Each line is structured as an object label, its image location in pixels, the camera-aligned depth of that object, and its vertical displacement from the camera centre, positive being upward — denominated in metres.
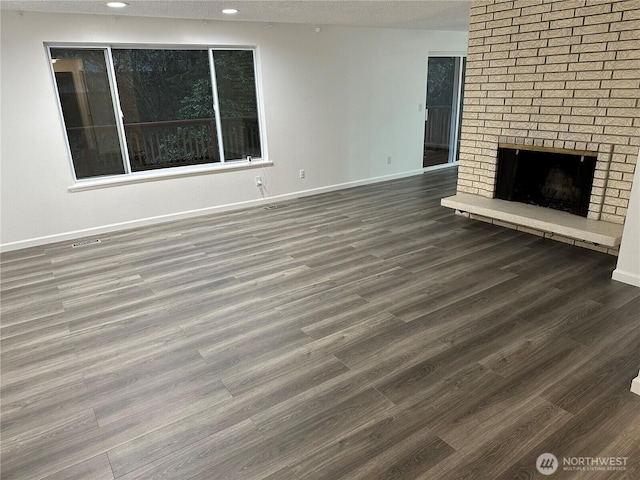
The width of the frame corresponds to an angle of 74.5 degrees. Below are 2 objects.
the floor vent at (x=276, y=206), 5.86 -1.39
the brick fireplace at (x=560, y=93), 3.65 +0.01
